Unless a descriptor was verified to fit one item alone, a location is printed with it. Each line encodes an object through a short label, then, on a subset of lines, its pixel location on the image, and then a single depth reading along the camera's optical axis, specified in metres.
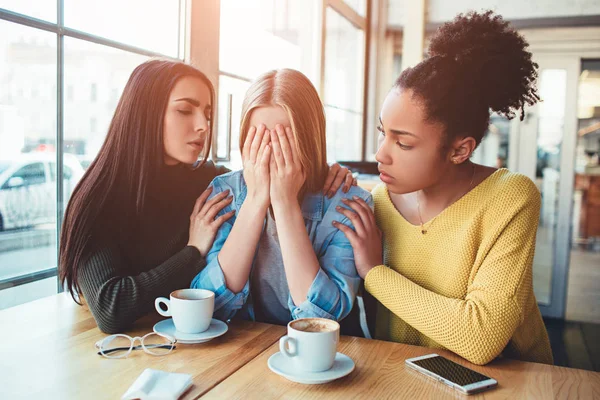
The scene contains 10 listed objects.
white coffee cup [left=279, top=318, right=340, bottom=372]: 0.81
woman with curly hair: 1.07
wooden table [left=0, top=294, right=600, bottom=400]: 0.78
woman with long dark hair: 1.07
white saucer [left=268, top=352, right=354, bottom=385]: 0.80
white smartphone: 0.81
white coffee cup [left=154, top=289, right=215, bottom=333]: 0.97
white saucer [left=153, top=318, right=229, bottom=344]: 0.96
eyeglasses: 0.91
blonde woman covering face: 1.11
